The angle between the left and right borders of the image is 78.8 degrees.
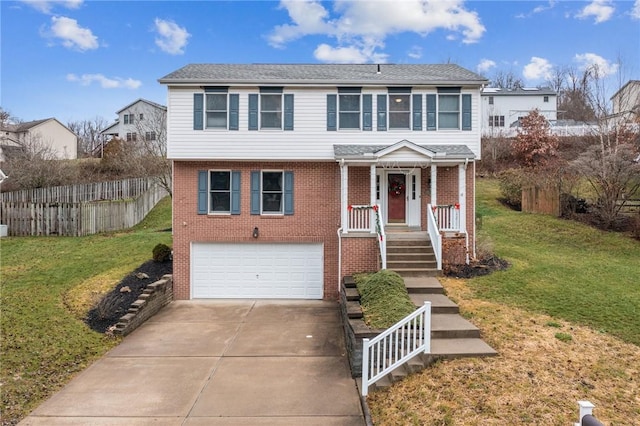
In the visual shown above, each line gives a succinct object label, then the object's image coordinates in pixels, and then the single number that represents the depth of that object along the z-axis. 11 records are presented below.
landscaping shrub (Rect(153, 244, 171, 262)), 13.79
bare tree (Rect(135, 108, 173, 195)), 24.28
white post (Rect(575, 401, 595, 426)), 3.32
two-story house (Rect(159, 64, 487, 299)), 12.80
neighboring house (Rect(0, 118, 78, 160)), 44.38
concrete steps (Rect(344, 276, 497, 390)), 6.45
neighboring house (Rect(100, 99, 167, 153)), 39.84
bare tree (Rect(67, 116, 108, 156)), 57.16
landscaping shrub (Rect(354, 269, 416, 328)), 7.38
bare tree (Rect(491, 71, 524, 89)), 52.16
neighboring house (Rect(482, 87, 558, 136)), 39.06
